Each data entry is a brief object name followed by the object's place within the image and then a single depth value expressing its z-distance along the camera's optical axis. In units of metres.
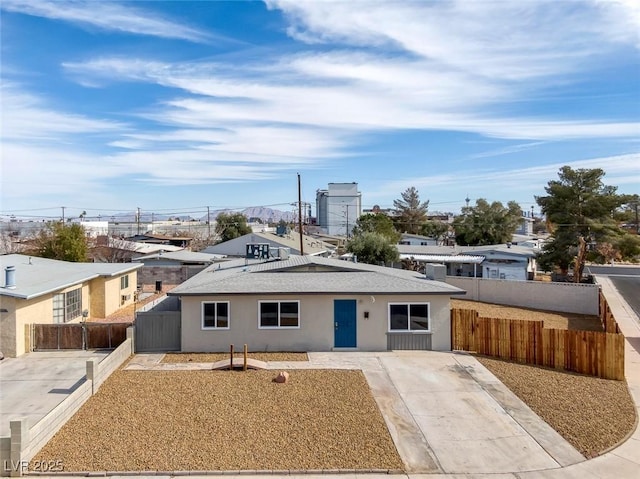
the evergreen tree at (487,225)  62.91
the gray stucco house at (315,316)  17.56
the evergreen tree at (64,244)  32.69
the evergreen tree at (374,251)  36.16
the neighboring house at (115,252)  41.53
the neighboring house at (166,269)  37.19
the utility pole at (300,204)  35.22
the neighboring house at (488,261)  37.94
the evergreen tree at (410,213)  89.99
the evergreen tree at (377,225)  52.60
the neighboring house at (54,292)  17.31
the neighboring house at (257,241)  44.62
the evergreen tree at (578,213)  37.12
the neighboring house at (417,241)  64.19
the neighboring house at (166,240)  68.31
